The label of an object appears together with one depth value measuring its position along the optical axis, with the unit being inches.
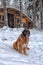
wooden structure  1072.8
